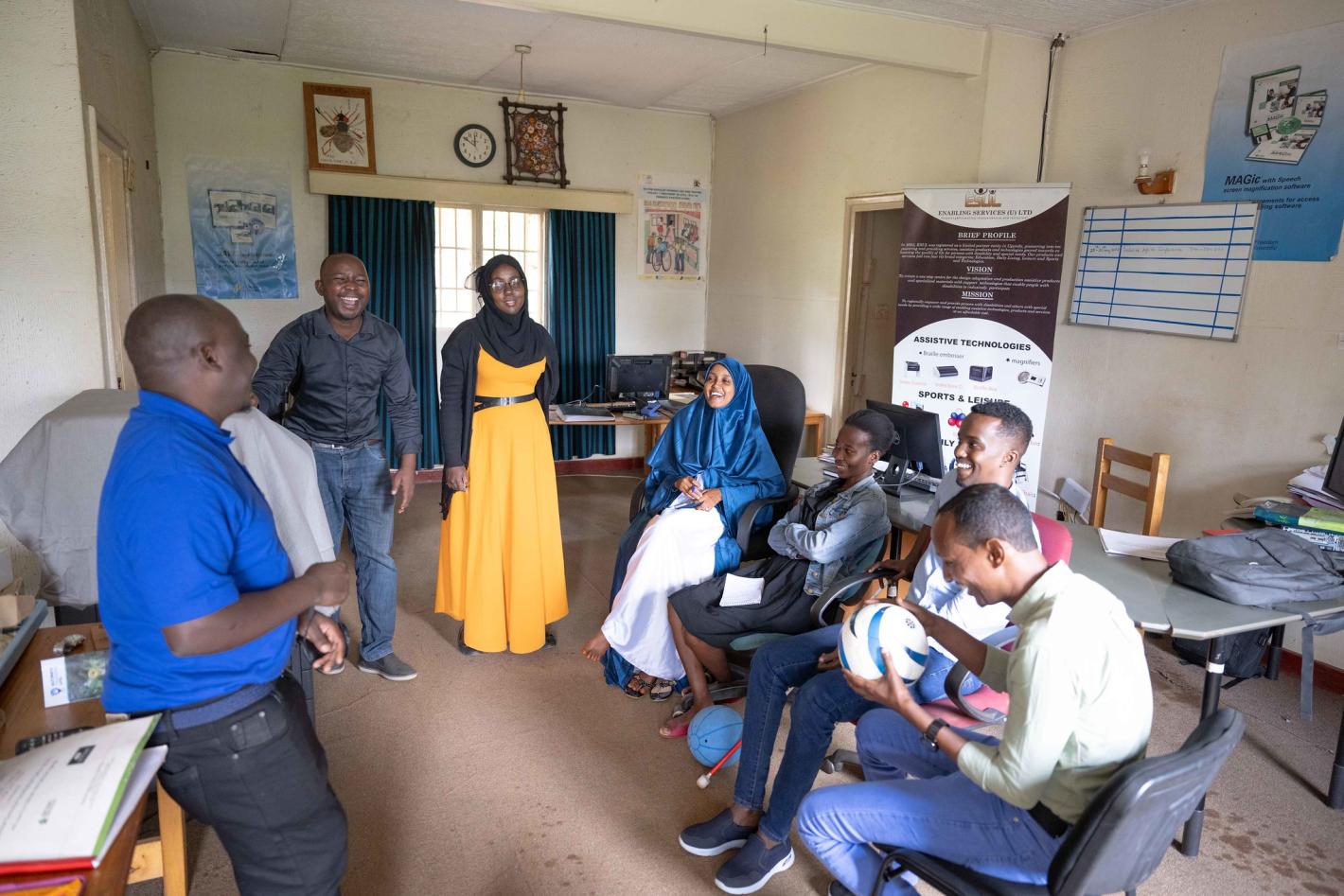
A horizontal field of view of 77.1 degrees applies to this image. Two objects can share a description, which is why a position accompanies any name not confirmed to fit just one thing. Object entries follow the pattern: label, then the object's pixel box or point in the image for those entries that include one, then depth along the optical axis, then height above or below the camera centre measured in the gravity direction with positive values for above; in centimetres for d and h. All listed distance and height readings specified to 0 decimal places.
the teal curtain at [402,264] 568 +19
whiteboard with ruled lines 354 +22
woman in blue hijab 305 -80
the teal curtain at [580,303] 636 -3
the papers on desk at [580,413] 540 -74
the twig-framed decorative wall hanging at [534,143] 604 +109
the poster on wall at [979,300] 405 +6
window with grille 610 +36
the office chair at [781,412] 361 -46
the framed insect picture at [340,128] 548 +106
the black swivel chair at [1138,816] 129 -78
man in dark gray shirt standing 293 -43
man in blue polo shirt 121 -48
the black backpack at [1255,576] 231 -70
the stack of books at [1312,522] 265 -64
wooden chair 307 -64
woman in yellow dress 329 -70
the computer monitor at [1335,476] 282 -51
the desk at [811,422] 535 -76
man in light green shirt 141 -72
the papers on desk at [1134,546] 272 -74
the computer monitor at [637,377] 559 -51
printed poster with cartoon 663 +59
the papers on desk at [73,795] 111 -71
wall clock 592 +104
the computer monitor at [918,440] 319 -49
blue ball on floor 267 -135
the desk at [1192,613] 217 -77
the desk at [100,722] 155 -82
